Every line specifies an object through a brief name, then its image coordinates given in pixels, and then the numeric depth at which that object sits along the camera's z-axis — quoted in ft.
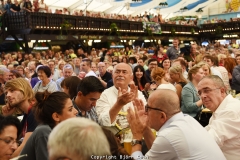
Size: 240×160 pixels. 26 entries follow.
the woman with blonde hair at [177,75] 18.44
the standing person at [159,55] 34.76
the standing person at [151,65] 24.79
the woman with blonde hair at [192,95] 14.93
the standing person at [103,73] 25.28
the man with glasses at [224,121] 9.32
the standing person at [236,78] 22.85
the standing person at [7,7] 50.16
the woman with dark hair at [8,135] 7.09
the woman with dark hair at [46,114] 7.33
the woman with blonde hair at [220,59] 27.95
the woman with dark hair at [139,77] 21.86
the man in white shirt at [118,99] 11.13
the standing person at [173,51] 33.35
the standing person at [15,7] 50.01
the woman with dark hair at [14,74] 21.16
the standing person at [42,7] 54.73
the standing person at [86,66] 24.81
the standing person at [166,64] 25.39
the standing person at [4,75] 19.95
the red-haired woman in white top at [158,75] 18.47
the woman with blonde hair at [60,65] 28.52
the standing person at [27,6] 50.46
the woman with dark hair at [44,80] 19.11
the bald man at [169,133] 7.20
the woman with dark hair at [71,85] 13.38
